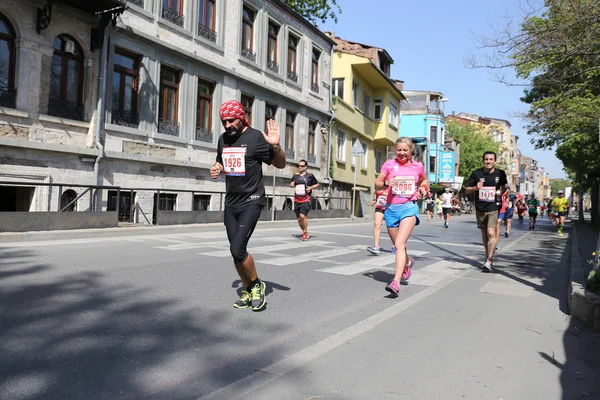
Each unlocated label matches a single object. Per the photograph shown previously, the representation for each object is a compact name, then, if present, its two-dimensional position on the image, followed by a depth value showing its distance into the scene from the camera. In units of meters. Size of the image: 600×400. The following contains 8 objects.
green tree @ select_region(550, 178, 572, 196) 170.48
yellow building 30.34
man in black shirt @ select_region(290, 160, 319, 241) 12.62
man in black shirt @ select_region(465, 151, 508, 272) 8.34
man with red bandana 4.81
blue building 59.19
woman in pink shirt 6.17
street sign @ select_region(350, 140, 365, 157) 22.40
